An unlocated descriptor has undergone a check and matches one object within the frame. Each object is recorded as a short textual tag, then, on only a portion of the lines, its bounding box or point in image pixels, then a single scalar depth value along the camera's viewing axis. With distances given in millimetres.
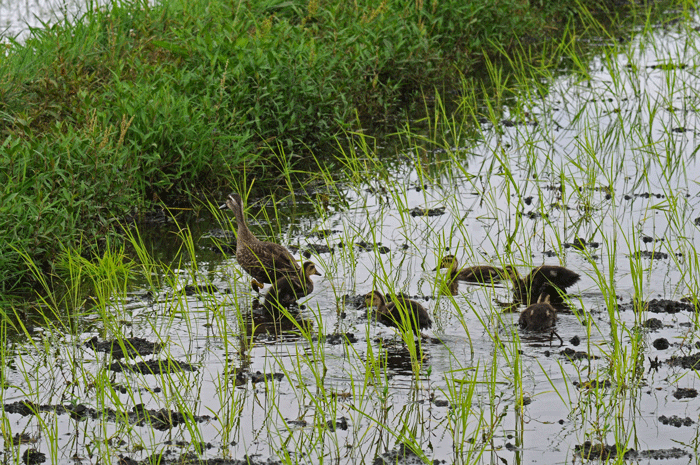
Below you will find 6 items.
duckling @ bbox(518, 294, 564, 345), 12133
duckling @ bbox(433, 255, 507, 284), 13852
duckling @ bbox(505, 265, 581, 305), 13150
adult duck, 13805
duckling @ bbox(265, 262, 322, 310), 13359
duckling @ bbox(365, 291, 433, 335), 11844
